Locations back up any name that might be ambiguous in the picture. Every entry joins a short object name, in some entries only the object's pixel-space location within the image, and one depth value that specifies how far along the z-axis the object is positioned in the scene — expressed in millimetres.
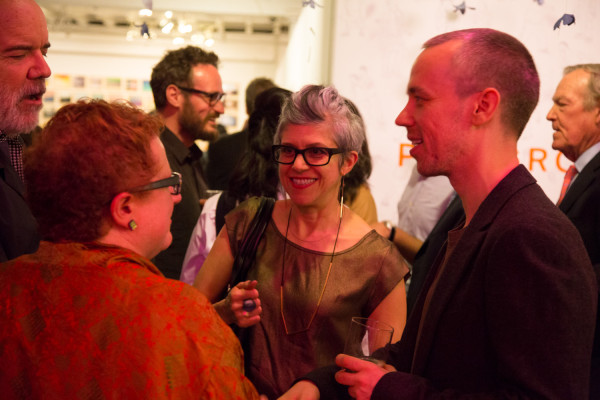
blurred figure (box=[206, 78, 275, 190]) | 4703
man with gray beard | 1882
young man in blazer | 1064
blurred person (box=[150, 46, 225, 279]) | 3342
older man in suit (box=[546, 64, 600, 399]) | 3086
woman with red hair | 1052
